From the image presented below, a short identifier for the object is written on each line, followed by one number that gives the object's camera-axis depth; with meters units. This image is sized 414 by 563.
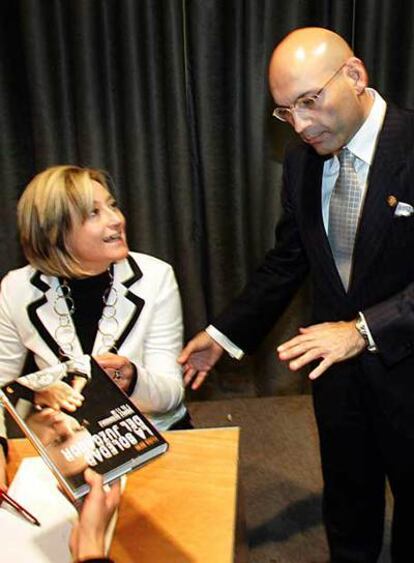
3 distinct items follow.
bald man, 1.49
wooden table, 1.16
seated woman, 1.75
